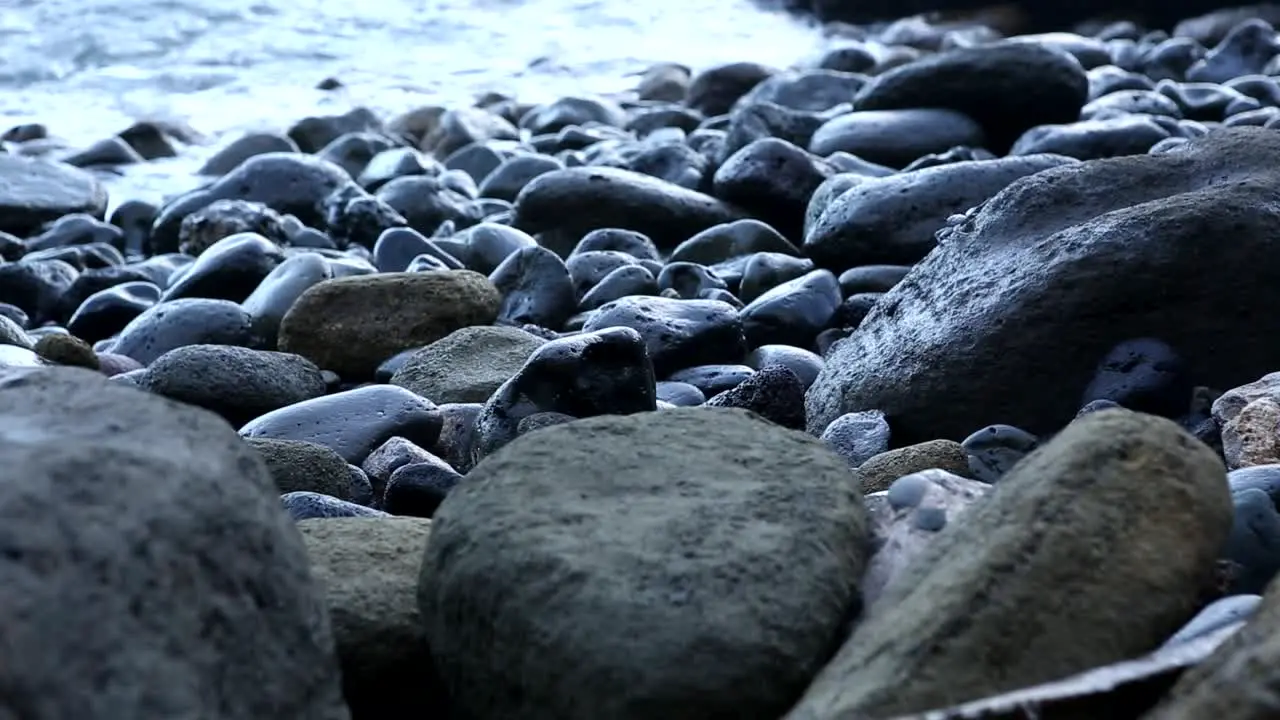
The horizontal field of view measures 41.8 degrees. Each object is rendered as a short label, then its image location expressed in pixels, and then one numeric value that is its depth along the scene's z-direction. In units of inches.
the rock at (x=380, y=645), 85.1
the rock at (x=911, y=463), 118.8
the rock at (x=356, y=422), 149.6
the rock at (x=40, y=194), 303.6
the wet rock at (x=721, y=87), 424.2
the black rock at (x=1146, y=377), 130.5
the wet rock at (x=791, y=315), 185.3
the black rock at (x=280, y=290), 207.6
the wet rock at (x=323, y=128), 396.5
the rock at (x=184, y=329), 200.7
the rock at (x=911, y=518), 79.7
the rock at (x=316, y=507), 119.6
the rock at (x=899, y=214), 204.2
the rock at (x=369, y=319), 192.9
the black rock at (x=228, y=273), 227.5
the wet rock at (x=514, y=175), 307.7
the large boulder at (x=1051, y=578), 67.2
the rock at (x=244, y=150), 355.3
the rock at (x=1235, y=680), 58.0
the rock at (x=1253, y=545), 80.0
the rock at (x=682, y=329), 173.3
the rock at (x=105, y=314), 224.1
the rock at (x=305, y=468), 131.4
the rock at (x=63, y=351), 185.2
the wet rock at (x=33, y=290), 240.4
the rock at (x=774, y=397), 145.8
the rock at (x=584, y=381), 139.2
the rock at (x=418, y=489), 131.3
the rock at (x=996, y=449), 124.2
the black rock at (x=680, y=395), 161.5
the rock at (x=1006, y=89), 292.2
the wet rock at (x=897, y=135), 282.0
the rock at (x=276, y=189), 294.5
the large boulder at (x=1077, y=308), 130.9
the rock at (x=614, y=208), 248.8
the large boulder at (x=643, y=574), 71.7
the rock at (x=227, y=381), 164.4
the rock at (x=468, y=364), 167.6
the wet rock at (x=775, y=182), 247.1
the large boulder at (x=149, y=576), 57.6
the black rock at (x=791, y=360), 169.0
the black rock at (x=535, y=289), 203.0
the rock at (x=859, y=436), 134.0
